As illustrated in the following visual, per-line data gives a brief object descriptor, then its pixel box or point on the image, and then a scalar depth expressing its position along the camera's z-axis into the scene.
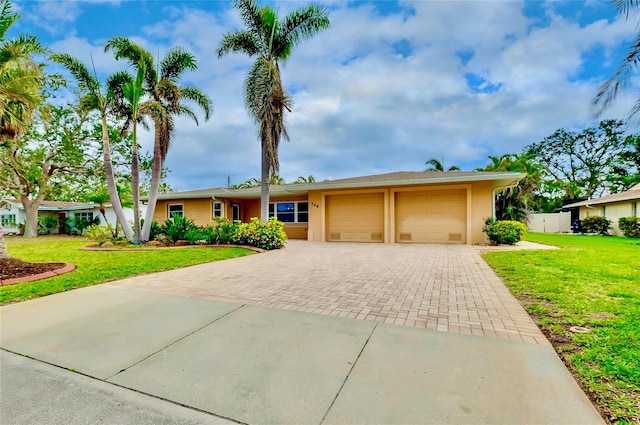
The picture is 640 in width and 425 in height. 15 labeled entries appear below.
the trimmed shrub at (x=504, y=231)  11.72
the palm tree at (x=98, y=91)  11.45
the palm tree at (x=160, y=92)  11.80
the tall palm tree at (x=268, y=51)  11.00
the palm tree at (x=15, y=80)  7.14
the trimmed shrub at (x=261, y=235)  11.34
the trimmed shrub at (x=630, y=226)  16.34
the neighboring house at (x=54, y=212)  24.53
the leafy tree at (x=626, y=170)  28.16
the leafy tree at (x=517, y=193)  20.92
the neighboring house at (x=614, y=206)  17.35
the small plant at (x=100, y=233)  15.77
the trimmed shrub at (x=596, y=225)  19.36
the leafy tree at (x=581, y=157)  30.47
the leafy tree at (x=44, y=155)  19.14
